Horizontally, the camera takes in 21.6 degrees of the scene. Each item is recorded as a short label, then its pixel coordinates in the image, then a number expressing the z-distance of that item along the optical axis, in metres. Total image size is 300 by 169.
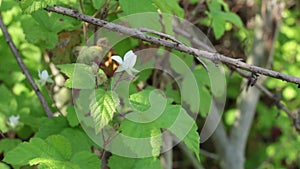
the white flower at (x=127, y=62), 0.72
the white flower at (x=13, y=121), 0.88
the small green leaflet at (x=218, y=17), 0.92
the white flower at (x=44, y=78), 0.84
